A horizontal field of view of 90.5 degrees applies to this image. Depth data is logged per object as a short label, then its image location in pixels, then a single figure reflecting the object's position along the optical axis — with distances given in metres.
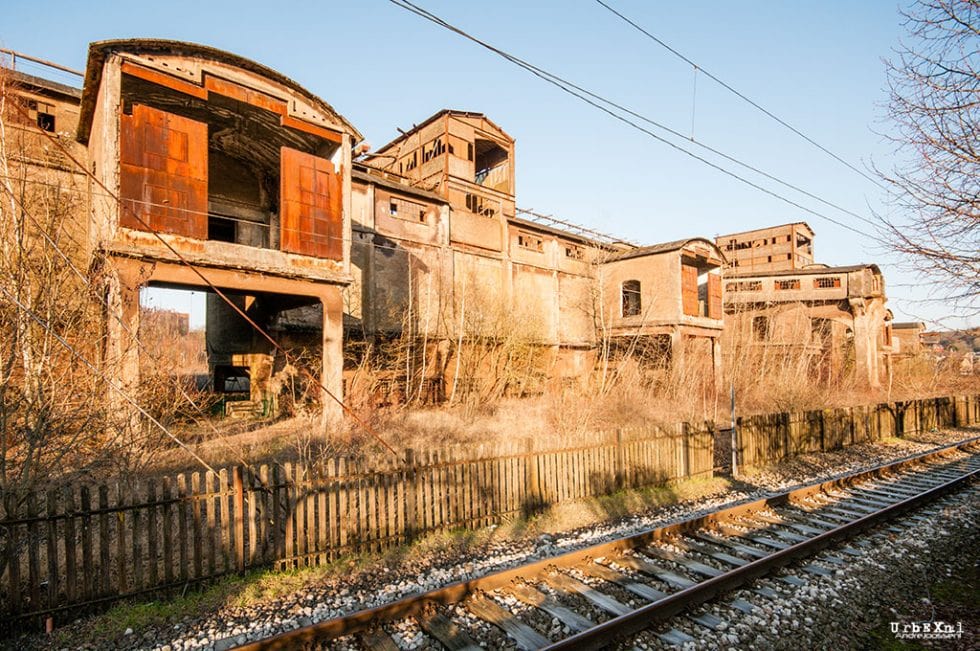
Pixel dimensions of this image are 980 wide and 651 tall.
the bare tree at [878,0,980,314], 6.46
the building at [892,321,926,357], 43.38
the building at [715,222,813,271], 53.61
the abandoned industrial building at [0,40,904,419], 10.38
